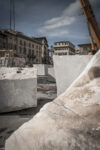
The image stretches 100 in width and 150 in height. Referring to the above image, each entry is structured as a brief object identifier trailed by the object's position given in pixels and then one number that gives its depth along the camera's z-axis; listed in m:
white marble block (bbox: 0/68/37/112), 2.81
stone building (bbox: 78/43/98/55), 48.76
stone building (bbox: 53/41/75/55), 61.72
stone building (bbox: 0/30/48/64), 36.34
